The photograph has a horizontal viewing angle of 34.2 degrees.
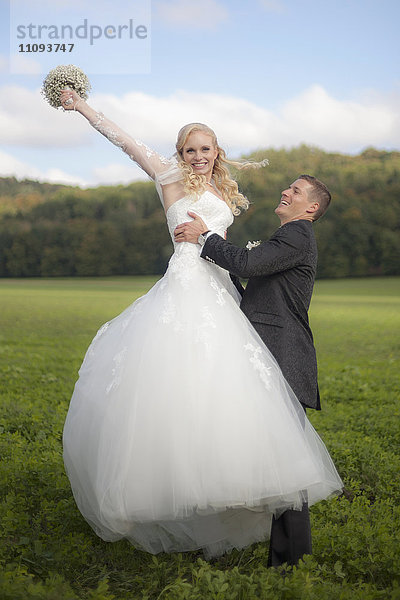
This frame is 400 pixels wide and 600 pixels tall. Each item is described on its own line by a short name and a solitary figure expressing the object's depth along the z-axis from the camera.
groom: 3.89
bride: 3.62
